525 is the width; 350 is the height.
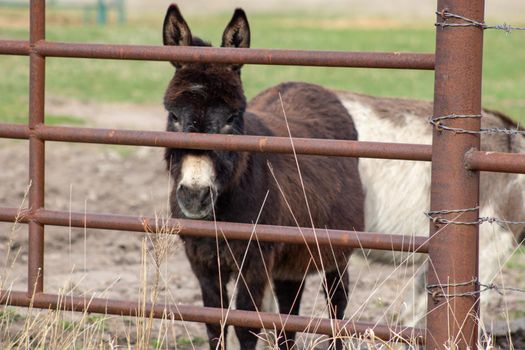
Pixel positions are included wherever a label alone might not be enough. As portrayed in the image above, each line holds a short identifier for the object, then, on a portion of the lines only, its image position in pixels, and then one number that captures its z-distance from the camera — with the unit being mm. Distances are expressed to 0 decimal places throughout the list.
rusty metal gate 6867
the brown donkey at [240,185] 9250
